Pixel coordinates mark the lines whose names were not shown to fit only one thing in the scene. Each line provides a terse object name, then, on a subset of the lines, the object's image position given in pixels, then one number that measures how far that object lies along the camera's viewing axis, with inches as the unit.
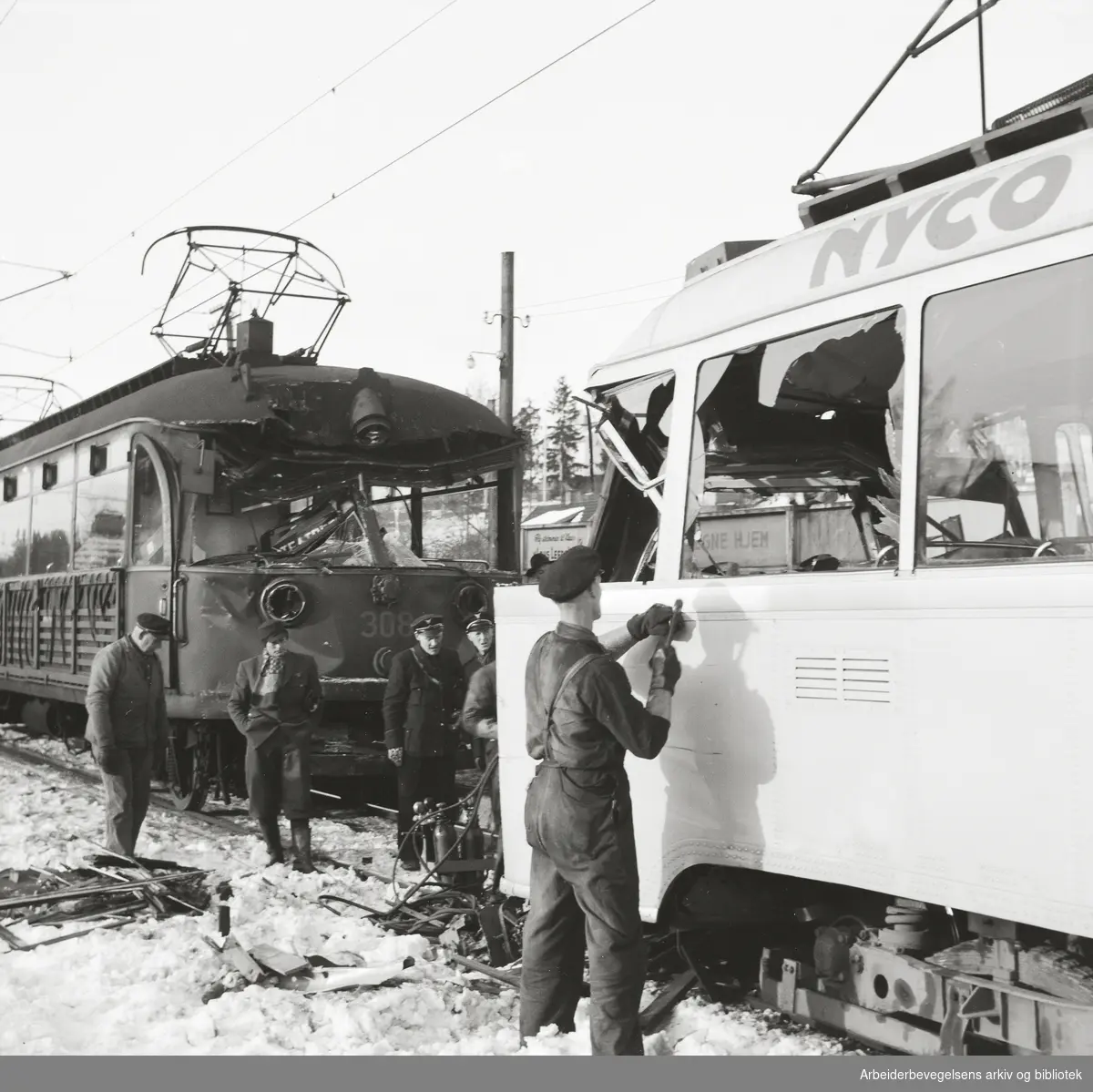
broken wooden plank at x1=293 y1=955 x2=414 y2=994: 192.9
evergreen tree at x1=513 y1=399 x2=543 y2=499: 2778.1
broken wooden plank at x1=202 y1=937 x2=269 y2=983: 196.9
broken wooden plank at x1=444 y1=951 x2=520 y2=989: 191.2
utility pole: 409.4
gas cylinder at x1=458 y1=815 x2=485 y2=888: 236.7
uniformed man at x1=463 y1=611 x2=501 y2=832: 258.7
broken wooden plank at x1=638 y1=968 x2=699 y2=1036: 168.4
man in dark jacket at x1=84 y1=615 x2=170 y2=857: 284.0
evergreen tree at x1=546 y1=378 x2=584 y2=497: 3134.8
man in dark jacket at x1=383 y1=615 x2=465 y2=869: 297.1
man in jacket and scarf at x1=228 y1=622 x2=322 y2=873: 301.4
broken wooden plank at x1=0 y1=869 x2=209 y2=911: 237.5
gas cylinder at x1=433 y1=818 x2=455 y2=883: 262.7
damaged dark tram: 356.5
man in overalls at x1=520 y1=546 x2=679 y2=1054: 148.0
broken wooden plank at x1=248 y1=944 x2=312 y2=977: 198.7
